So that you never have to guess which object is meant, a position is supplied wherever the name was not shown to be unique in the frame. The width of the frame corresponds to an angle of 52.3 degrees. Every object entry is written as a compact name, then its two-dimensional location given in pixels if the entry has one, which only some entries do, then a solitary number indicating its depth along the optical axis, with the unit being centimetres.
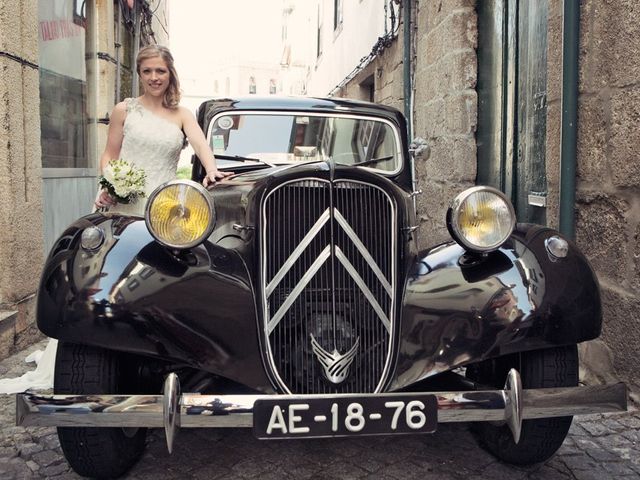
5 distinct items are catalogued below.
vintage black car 201
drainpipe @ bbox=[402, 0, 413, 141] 720
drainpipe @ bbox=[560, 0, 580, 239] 354
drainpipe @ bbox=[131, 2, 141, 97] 845
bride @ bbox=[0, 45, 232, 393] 344
